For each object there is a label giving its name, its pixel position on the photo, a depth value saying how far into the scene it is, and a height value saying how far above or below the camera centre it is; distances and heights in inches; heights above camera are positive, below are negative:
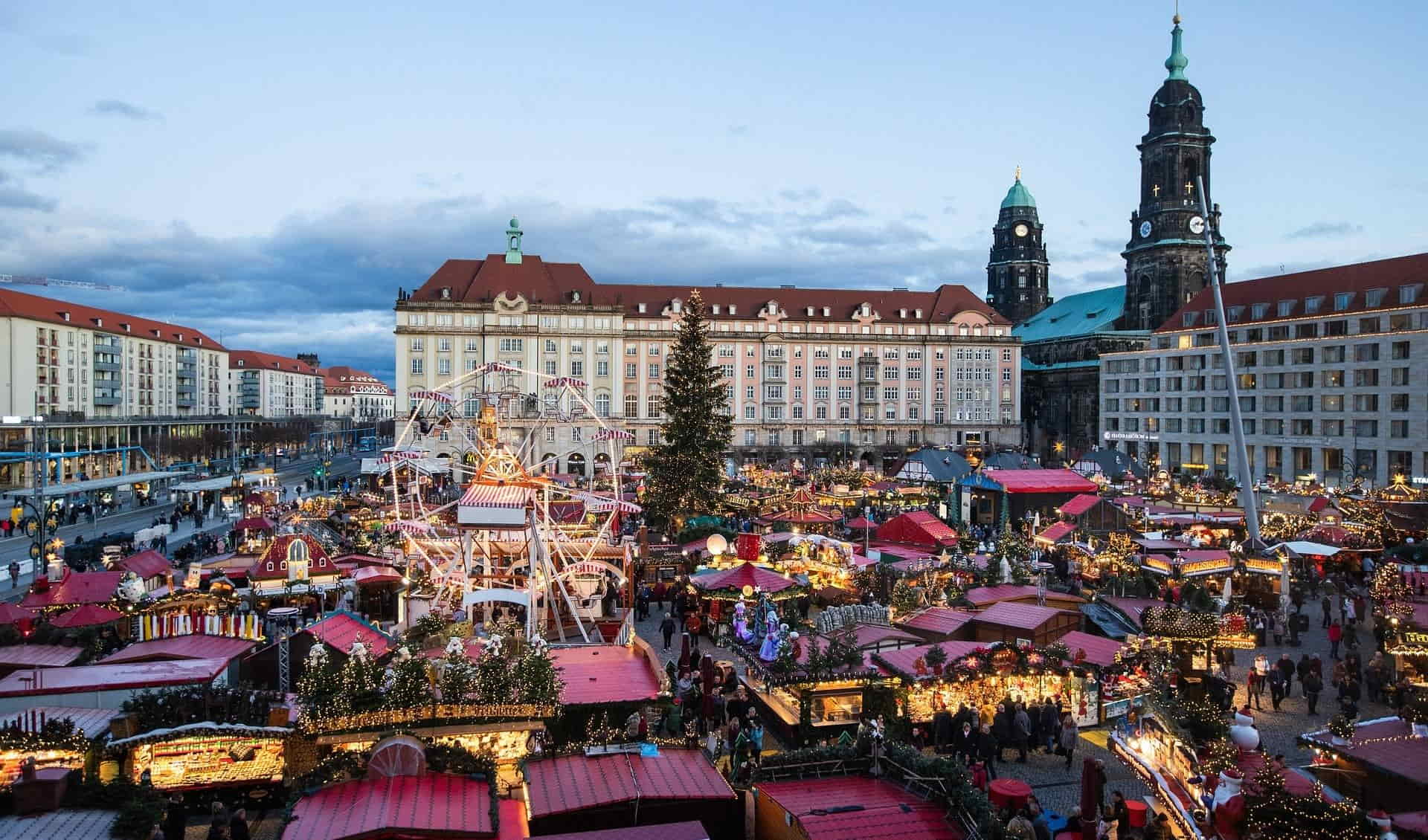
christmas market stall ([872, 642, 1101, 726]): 644.7 -184.9
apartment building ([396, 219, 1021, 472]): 3174.2 +218.5
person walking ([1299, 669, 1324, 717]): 715.4 -210.1
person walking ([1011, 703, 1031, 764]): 627.8 -211.5
